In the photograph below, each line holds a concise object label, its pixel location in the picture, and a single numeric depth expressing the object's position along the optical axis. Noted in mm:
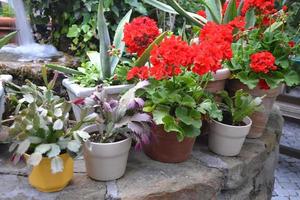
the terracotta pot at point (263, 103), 1829
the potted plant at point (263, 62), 1708
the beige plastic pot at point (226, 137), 1646
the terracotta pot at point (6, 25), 3131
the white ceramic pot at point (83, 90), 1565
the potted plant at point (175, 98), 1297
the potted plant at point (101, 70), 1596
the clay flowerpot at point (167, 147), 1497
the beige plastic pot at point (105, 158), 1308
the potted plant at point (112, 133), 1317
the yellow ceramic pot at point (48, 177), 1241
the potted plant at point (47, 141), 1177
